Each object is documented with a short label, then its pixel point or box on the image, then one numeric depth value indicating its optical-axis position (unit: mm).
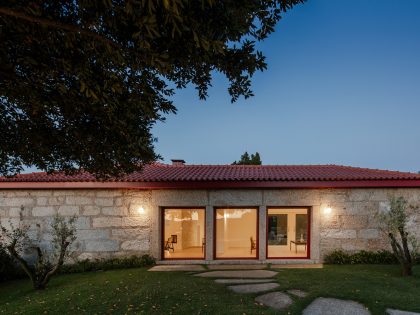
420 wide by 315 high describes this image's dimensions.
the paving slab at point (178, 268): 9141
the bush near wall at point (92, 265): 9141
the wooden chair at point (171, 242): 10683
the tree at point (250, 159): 35125
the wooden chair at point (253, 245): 10364
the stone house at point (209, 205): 9602
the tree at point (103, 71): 3330
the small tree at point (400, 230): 7492
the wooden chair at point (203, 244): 10219
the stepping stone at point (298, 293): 5992
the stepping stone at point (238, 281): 7266
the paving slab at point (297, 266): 9115
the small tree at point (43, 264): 7270
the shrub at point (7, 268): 8921
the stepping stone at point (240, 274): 7938
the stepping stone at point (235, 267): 9111
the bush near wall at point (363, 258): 9359
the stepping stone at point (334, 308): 5066
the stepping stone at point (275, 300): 5464
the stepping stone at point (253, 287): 6452
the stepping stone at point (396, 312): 4938
